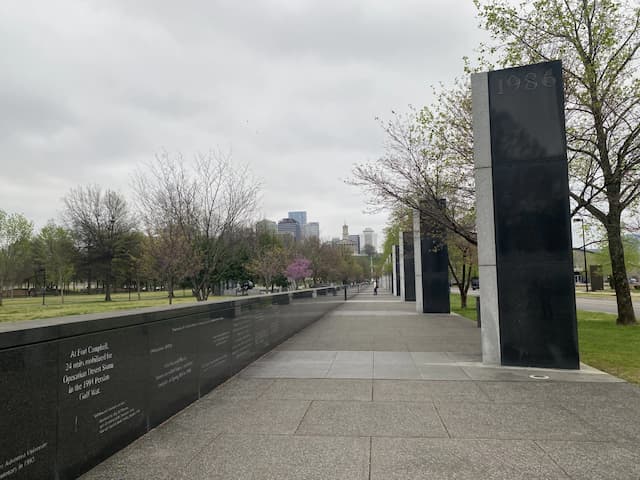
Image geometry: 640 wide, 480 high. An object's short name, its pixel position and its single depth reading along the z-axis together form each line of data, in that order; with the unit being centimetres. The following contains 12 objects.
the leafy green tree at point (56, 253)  5041
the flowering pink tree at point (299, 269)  5397
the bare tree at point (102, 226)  5259
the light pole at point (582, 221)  1686
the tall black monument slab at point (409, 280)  3325
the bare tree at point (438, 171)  1591
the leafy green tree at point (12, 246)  4334
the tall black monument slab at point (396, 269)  4466
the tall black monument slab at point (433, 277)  2188
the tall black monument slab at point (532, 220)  806
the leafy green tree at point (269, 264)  4697
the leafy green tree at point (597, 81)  1445
